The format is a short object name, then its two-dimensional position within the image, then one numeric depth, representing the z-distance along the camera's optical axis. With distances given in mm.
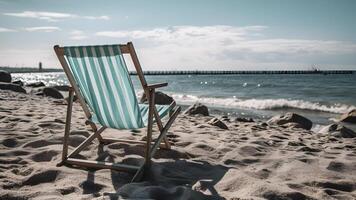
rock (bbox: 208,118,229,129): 4944
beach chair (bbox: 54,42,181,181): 2465
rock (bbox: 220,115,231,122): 6348
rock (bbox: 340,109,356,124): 7922
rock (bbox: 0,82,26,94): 9891
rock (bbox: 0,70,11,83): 14154
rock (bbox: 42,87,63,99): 9772
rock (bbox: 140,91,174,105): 9298
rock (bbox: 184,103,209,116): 7406
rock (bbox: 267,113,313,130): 6445
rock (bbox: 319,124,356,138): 5098
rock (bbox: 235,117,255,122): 6440
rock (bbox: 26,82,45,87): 14656
